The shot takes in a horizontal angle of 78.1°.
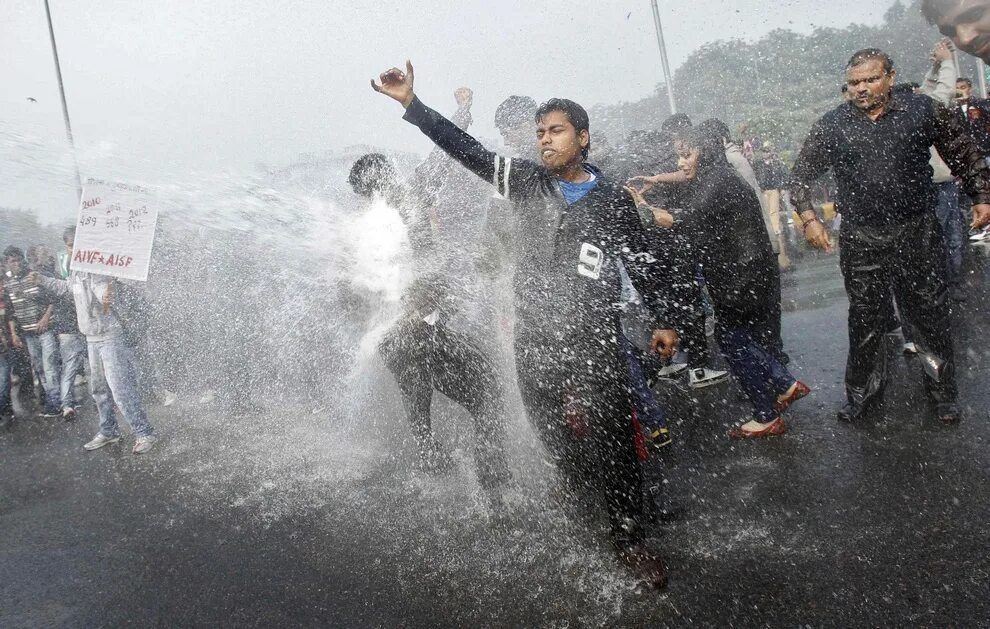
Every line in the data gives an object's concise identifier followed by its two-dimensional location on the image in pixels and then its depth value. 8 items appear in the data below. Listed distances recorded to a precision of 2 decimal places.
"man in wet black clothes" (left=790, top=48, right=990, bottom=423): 3.29
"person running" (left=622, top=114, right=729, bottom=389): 4.32
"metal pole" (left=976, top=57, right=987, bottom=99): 10.00
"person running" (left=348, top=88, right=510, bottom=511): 3.50
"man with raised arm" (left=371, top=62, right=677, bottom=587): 2.58
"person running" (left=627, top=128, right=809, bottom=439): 3.78
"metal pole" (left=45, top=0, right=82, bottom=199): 13.61
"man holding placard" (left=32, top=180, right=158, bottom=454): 4.57
